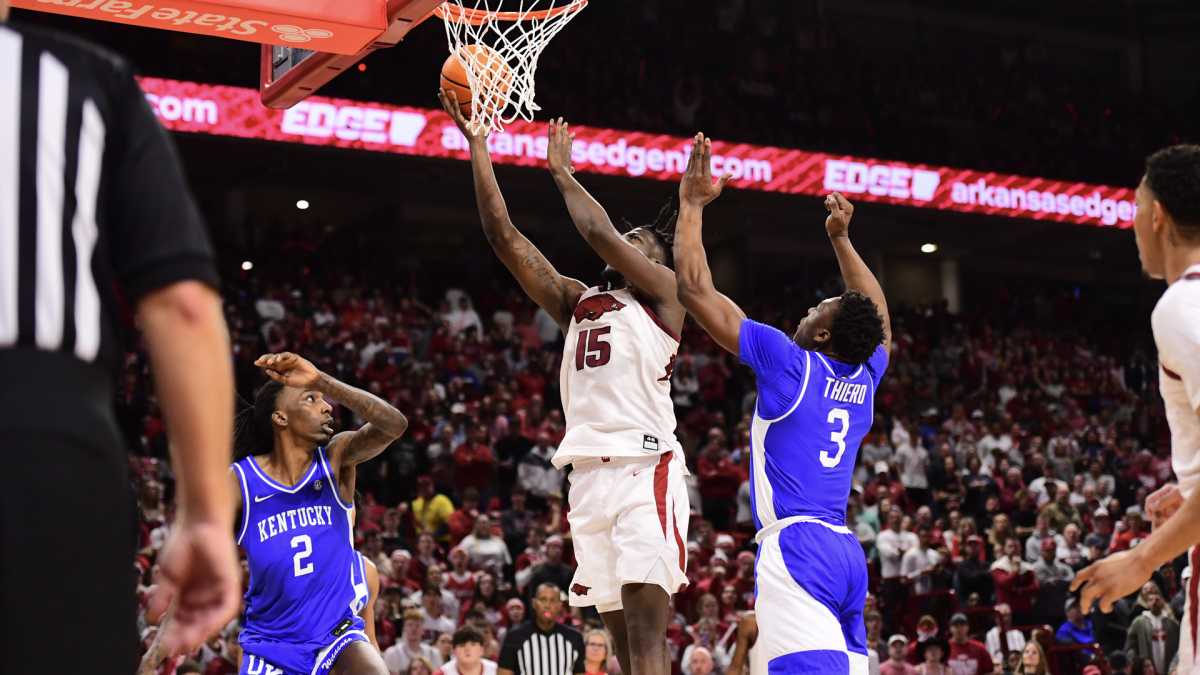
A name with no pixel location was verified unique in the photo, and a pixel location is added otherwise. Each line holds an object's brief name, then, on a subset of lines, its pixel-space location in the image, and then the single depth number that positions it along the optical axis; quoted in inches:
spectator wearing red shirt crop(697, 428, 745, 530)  639.8
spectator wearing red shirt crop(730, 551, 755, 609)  517.7
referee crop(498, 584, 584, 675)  391.9
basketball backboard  232.1
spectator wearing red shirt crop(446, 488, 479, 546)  545.0
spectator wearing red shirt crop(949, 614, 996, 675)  490.6
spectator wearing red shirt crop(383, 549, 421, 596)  479.8
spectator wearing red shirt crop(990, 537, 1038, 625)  561.3
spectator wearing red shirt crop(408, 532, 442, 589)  503.2
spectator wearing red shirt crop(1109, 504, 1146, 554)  573.6
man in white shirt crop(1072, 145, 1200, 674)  114.7
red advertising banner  695.7
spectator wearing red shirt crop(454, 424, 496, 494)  597.0
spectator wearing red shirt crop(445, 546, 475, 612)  488.7
